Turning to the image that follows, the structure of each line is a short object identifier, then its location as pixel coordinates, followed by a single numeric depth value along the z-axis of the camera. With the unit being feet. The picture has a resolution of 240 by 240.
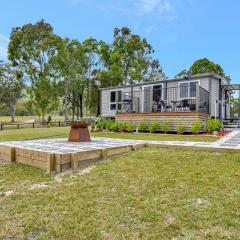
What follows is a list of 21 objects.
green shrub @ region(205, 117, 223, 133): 32.12
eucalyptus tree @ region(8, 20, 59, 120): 83.15
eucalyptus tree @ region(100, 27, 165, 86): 89.35
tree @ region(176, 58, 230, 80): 90.17
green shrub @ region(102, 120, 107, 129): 39.87
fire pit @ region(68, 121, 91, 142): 19.61
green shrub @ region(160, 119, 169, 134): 33.65
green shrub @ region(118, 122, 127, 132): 36.91
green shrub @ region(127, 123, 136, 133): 36.45
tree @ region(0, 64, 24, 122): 106.98
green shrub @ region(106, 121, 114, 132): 38.25
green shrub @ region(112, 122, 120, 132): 37.48
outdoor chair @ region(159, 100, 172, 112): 38.37
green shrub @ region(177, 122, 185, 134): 32.27
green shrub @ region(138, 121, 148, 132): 35.78
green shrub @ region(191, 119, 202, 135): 31.06
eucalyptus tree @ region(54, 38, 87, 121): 85.56
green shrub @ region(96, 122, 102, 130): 40.14
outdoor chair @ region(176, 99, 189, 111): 36.58
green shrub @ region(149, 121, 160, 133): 34.27
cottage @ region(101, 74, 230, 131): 34.12
